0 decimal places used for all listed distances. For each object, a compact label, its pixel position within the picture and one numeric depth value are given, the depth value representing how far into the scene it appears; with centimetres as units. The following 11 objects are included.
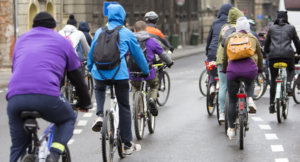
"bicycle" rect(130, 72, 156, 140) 1434
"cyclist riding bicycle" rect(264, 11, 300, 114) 1736
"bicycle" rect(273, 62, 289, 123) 1747
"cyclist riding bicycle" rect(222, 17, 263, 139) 1359
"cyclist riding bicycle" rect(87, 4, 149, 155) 1152
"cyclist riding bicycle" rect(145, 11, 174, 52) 1834
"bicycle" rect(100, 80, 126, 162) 1085
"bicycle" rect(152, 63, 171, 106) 2146
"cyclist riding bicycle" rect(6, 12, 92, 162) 760
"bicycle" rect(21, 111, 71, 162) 758
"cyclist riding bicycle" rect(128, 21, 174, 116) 1627
